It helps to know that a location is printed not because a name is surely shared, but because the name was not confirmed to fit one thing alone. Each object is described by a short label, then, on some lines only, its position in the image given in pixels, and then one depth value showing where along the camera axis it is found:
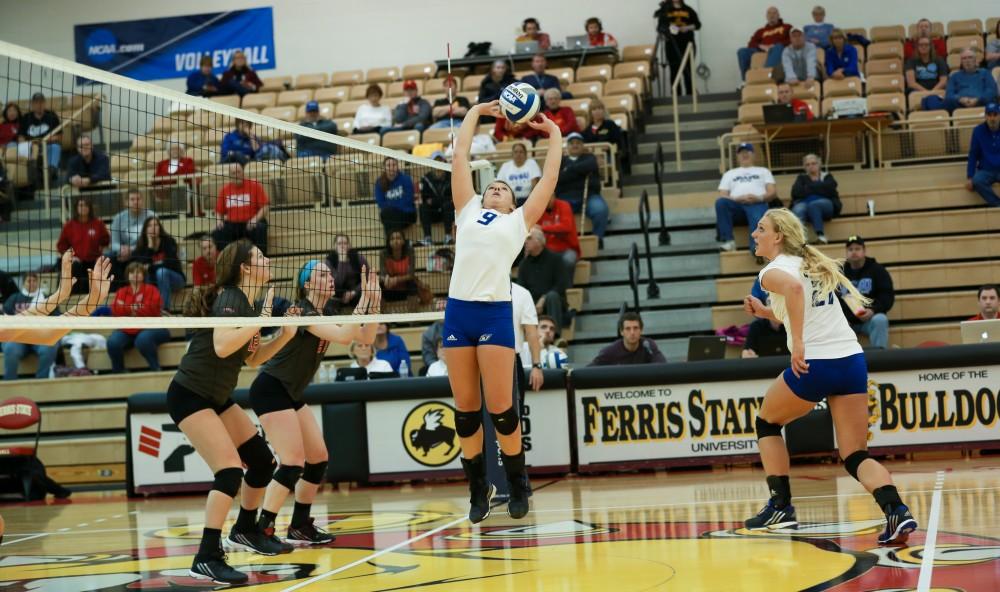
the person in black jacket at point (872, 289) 13.14
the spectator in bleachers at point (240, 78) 21.20
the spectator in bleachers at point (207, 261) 12.16
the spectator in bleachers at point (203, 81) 21.02
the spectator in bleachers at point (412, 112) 18.41
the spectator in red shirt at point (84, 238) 14.54
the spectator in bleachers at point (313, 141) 17.83
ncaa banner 22.95
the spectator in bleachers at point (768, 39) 19.33
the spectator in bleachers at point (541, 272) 14.14
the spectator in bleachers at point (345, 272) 12.18
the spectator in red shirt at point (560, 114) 16.80
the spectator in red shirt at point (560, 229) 14.89
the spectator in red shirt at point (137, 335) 14.02
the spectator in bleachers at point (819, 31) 18.95
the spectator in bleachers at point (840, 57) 18.06
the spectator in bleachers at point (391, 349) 13.11
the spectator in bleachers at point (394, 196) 13.83
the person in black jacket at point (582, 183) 15.80
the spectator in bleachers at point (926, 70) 17.67
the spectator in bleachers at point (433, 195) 13.68
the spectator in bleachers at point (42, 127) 18.66
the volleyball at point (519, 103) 6.69
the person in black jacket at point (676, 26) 19.75
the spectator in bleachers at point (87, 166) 16.64
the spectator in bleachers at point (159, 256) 13.45
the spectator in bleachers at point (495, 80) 18.03
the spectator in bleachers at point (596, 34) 20.25
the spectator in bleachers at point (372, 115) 18.70
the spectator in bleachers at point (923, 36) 17.92
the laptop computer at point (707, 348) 11.89
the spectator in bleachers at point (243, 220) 12.40
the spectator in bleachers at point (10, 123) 18.03
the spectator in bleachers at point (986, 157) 15.02
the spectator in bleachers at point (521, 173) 15.38
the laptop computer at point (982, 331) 11.32
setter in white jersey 6.49
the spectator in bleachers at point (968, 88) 16.61
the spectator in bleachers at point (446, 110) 17.70
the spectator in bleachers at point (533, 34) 20.30
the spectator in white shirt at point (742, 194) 15.01
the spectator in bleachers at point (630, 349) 12.09
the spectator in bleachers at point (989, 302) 12.23
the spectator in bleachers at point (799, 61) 17.97
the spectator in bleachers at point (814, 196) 14.91
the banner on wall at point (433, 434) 11.62
